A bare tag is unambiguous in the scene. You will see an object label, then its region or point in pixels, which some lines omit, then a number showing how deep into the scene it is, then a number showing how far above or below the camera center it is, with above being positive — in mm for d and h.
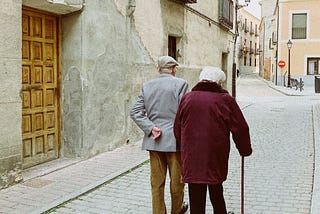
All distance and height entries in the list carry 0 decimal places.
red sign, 37281 +1257
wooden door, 6613 -160
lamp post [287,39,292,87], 33762 +2613
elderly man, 4301 -434
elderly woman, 3797 -470
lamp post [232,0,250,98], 17859 +580
